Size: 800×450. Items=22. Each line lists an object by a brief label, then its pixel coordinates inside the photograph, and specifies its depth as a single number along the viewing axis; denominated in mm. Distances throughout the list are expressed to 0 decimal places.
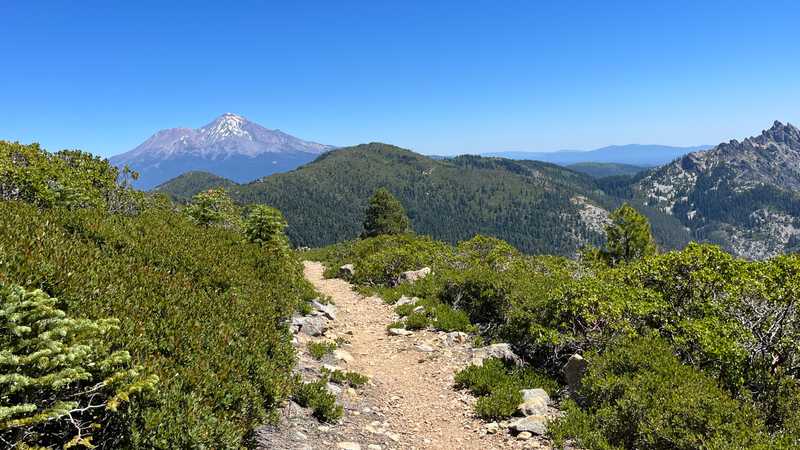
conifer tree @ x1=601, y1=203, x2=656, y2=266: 35375
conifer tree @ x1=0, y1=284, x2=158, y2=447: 3850
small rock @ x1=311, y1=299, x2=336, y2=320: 16297
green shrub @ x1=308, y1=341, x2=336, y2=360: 11781
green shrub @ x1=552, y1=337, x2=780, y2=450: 7012
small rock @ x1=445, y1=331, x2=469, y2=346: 13891
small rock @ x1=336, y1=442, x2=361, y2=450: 7722
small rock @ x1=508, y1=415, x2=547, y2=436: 8648
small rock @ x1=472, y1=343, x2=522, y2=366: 11899
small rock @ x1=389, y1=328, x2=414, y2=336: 15105
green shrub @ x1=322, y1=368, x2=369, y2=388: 10531
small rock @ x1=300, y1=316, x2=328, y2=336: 13789
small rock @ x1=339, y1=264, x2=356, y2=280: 26027
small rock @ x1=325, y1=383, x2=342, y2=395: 9828
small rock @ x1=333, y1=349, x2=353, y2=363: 12406
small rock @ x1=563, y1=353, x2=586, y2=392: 10281
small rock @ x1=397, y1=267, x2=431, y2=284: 21938
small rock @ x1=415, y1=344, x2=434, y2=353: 13477
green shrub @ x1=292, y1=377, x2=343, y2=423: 8500
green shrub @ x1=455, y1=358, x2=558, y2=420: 9438
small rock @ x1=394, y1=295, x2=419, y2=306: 18175
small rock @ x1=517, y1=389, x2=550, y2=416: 9344
